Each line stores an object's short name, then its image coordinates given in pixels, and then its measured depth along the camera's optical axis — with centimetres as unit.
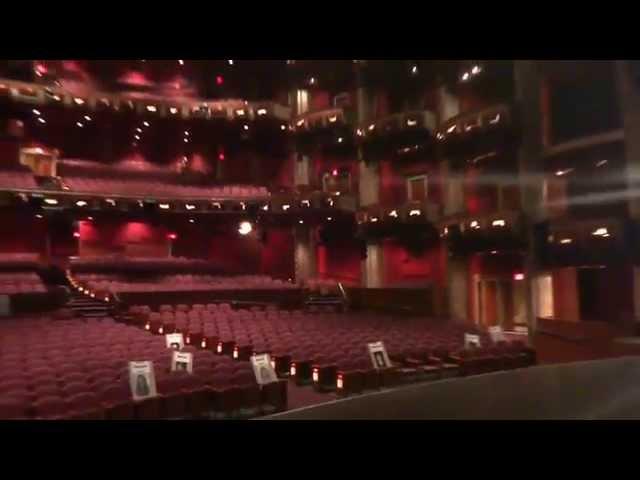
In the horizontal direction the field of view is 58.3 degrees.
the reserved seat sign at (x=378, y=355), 630
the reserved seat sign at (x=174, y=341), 662
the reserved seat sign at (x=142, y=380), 439
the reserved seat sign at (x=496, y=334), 799
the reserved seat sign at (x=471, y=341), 741
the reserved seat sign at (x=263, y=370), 509
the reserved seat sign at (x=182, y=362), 527
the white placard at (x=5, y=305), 991
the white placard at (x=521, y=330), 1054
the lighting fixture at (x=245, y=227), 1453
